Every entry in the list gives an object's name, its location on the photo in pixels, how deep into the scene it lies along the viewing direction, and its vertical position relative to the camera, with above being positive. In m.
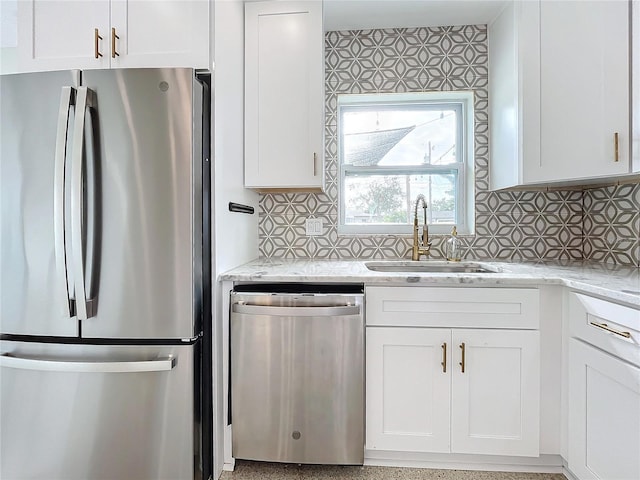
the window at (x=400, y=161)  2.26 +0.52
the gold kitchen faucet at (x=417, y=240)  2.08 -0.01
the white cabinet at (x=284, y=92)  1.82 +0.79
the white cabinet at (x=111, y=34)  1.47 +0.91
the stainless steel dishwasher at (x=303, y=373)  1.46 -0.59
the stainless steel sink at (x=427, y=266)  2.04 -0.18
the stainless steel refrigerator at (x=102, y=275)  1.30 -0.15
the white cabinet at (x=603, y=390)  1.12 -0.56
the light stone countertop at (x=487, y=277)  1.31 -0.17
